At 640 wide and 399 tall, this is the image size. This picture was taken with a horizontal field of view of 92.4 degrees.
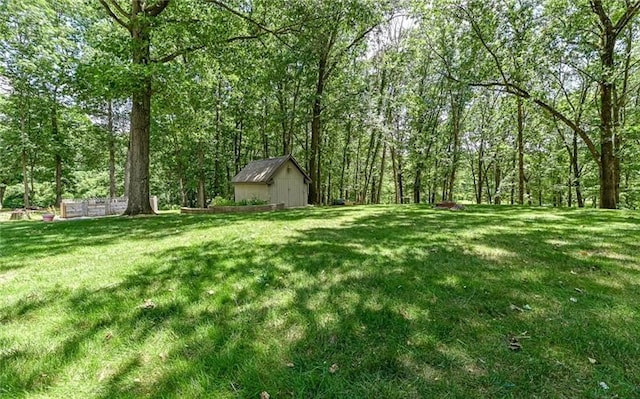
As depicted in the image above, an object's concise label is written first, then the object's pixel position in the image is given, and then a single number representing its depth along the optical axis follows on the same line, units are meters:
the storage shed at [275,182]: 17.86
